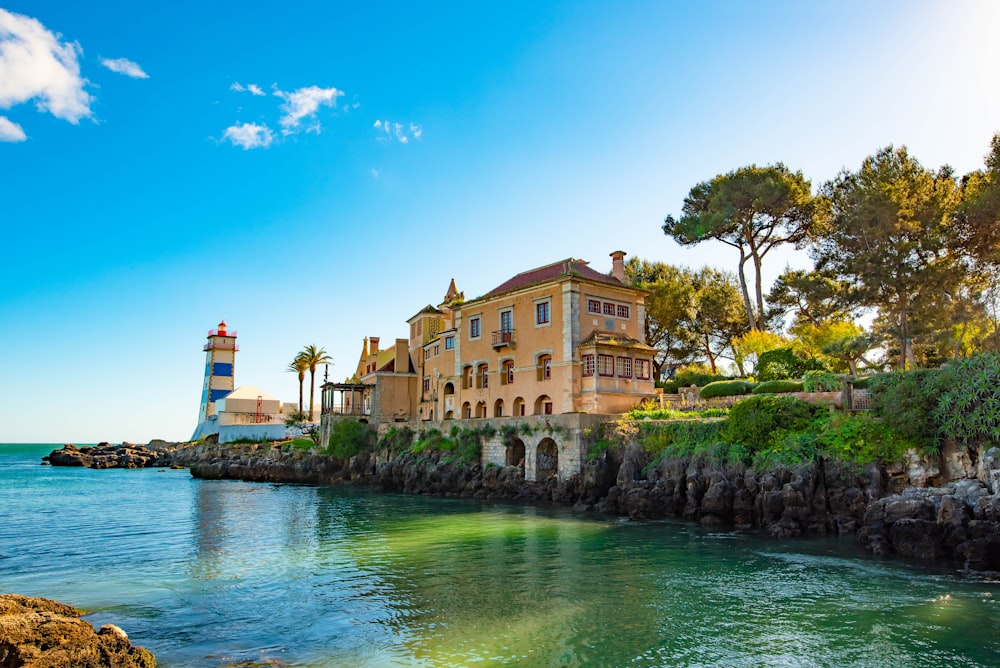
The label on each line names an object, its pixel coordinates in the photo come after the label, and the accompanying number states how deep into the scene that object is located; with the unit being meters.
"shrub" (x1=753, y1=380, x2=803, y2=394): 28.98
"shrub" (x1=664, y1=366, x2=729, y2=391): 41.09
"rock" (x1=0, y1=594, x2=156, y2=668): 7.95
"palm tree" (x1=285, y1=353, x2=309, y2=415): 71.50
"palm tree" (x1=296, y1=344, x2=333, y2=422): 71.44
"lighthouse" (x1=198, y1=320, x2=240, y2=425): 82.94
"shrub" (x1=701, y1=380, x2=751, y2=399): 32.06
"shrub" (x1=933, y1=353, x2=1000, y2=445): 19.22
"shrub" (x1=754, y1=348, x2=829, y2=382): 34.53
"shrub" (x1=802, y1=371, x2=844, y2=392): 25.72
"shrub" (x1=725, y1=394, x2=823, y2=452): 24.75
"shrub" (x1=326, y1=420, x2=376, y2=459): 48.94
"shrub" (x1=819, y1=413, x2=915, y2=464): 21.41
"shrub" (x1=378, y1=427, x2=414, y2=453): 44.09
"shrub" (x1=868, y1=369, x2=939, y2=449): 20.72
